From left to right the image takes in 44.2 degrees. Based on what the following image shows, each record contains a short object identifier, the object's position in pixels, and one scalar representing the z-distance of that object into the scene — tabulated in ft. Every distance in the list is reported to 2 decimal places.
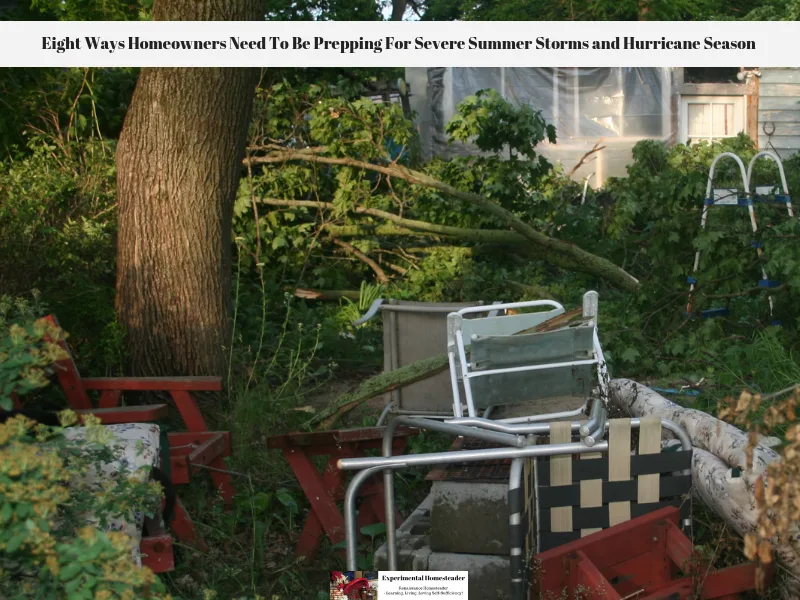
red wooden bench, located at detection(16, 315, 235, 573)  13.35
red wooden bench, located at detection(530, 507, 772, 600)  9.27
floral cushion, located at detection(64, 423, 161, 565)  9.60
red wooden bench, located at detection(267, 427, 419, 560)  13.55
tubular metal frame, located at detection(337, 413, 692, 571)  9.10
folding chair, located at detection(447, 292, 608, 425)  15.10
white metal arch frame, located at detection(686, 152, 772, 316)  22.02
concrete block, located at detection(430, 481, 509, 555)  10.05
